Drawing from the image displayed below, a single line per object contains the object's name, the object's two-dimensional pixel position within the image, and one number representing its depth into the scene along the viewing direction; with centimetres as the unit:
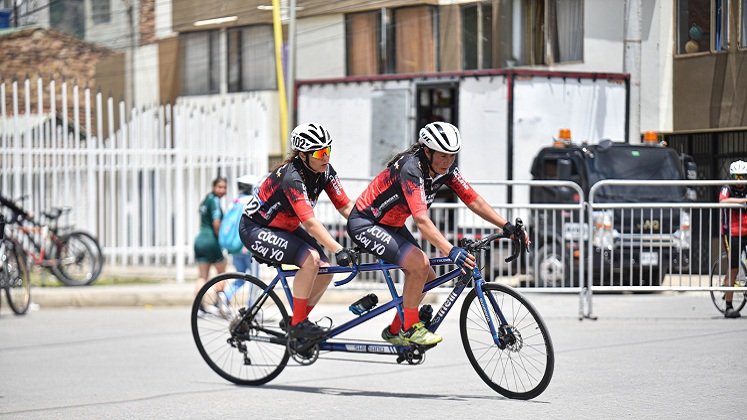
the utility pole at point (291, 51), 2538
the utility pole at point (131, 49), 3478
